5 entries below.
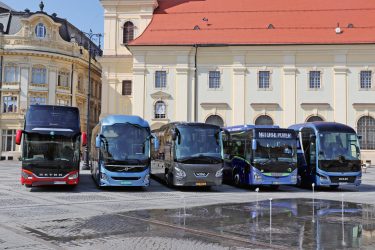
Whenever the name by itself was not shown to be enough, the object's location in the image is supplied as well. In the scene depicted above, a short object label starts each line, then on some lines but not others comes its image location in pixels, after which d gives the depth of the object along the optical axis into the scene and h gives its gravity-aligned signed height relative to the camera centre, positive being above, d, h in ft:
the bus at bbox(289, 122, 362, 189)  68.18 -2.13
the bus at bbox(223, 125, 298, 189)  66.69 -2.40
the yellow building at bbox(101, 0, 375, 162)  136.67 +21.68
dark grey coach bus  64.13 -2.31
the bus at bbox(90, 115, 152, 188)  61.82 -2.12
